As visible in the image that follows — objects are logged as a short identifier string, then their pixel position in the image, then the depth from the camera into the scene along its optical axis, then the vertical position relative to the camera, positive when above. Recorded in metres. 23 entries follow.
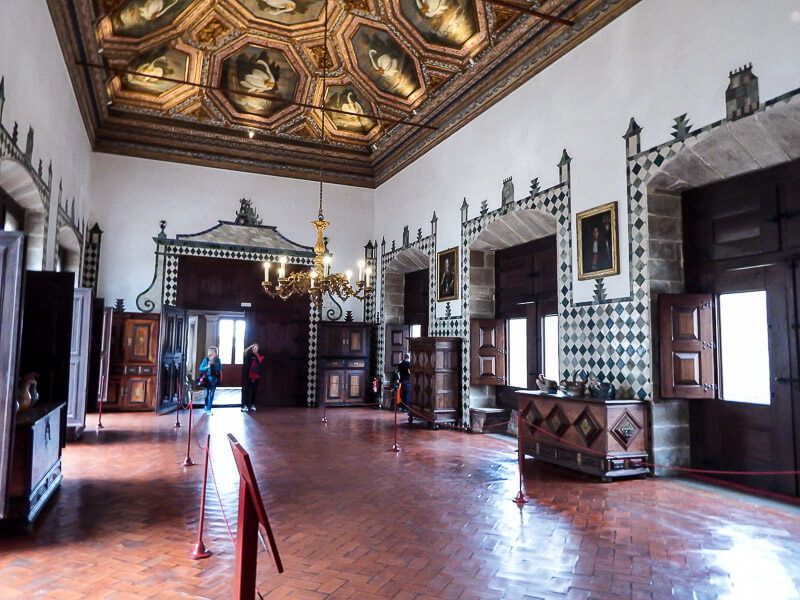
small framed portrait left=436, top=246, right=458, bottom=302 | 10.82 +1.52
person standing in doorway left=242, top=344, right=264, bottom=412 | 12.77 -0.55
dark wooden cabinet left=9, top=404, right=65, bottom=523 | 4.34 -0.95
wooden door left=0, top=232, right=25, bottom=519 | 4.16 +0.17
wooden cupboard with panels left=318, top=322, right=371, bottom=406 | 13.61 -0.26
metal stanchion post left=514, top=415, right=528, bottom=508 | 5.26 -1.35
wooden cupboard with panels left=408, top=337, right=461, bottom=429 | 10.12 -0.52
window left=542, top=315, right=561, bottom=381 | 9.05 +0.10
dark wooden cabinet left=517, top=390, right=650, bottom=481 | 6.23 -0.94
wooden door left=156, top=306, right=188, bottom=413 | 11.97 -0.20
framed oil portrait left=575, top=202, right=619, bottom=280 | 7.12 +1.44
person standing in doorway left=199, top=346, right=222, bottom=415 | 12.23 -0.48
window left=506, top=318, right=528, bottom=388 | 9.78 +0.02
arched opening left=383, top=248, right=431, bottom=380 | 13.09 +1.22
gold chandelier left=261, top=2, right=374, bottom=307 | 8.55 +1.09
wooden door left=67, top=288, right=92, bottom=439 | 8.00 -0.17
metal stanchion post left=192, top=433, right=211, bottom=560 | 3.83 -1.37
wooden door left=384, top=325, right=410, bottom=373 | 13.70 +0.19
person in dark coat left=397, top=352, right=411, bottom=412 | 11.77 -0.57
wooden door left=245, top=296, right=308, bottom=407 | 13.63 +0.02
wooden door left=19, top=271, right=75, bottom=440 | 6.04 +0.18
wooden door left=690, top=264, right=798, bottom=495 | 5.68 -0.65
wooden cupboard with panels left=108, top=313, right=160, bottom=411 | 11.74 -0.29
